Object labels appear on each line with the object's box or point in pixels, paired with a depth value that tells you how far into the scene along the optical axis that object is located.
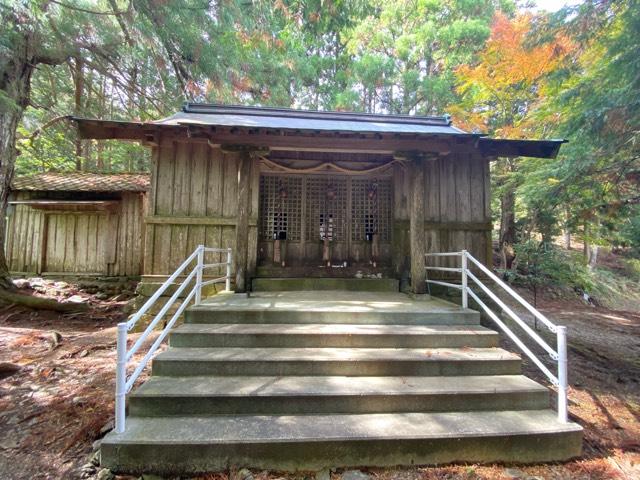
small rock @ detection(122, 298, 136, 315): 5.76
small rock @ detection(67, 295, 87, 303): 7.39
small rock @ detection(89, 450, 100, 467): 2.20
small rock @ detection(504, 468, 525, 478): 2.18
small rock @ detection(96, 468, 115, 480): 2.05
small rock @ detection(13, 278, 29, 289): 6.98
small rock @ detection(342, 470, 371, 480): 2.11
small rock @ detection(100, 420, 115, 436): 2.55
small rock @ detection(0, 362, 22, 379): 3.60
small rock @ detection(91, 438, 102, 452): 2.33
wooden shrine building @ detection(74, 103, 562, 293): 4.81
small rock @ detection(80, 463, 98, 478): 2.12
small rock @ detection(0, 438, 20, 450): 2.44
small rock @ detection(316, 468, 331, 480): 2.11
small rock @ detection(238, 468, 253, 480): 2.07
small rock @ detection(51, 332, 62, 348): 4.59
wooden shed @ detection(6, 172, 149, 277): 8.41
